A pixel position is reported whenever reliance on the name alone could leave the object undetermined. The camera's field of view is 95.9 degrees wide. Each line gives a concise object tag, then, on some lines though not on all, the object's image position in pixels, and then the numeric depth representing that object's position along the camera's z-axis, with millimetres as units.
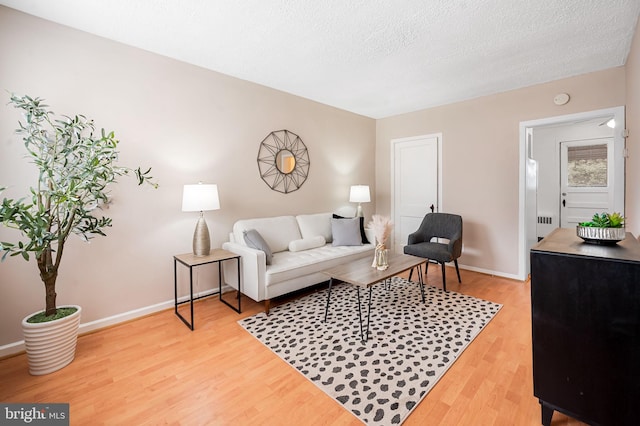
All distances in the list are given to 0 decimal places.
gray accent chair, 3473
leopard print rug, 1738
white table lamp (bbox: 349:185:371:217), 4527
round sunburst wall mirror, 3748
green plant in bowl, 1575
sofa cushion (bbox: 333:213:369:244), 3949
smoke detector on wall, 3363
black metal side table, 2654
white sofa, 2785
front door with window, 5371
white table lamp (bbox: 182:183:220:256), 2730
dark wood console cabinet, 1244
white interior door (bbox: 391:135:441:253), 4562
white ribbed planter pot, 1927
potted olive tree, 1882
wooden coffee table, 2420
